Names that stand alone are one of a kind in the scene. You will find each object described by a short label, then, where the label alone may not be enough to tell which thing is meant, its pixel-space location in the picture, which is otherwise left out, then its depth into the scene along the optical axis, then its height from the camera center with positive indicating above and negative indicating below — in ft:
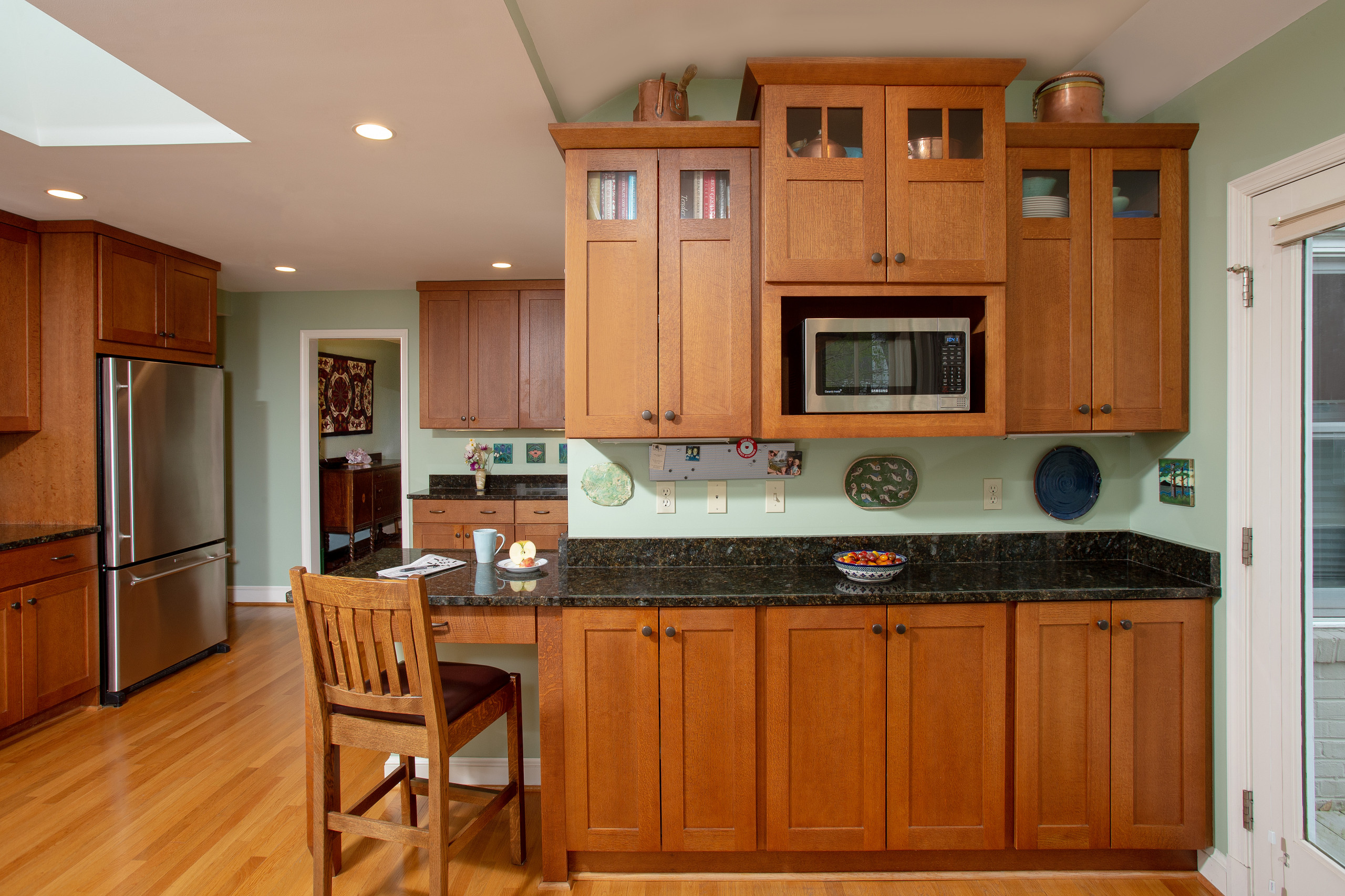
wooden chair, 5.66 -2.24
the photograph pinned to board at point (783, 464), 7.77 -0.25
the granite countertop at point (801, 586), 6.43 -1.43
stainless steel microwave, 6.68 +0.74
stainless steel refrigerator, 11.20 -1.30
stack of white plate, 6.97 +2.38
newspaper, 7.31 -1.39
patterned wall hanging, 19.93 +1.46
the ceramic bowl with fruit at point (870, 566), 6.78 -1.24
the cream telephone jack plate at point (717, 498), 7.80 -0.65
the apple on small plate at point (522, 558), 7.59 -1.29
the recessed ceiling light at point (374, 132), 7.48 +3.44
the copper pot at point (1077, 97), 6.97 +3.50
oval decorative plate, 7.80 -0.47
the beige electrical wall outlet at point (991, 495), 7.88 -0.62
